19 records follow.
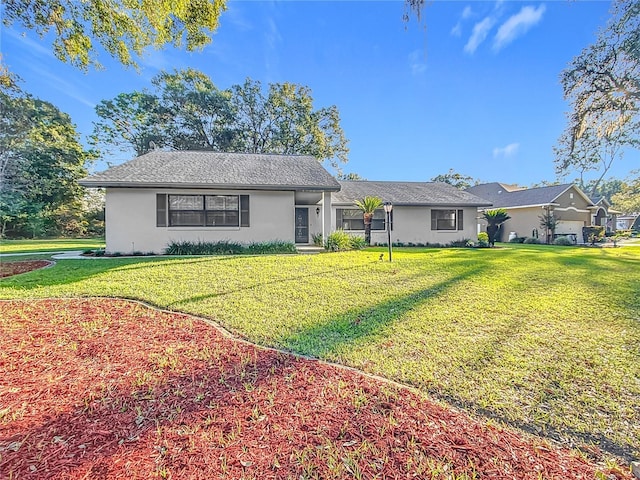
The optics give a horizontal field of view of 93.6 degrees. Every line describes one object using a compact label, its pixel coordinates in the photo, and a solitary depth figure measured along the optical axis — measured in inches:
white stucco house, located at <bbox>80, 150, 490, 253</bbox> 442.6
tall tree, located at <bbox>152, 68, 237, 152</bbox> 1065.5
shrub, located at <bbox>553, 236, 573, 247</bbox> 842.2
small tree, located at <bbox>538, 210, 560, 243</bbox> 873.5
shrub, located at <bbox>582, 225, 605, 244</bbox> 918.4
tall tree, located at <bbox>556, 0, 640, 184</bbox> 437.7
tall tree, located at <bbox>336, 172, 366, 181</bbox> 1424.0
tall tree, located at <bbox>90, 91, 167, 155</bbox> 1072.2
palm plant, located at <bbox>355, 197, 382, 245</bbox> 588.7
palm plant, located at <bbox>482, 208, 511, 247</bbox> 757.3
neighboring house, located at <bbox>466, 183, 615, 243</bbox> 928.3
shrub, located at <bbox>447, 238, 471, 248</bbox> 701.3
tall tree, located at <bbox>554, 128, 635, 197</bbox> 594.4
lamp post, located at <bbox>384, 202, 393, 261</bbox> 434.6
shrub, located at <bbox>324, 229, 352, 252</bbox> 509.7
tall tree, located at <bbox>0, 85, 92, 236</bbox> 925.8
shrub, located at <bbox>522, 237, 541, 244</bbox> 918.6
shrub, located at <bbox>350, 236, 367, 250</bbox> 550.3
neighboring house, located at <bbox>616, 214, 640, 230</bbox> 1993.0
